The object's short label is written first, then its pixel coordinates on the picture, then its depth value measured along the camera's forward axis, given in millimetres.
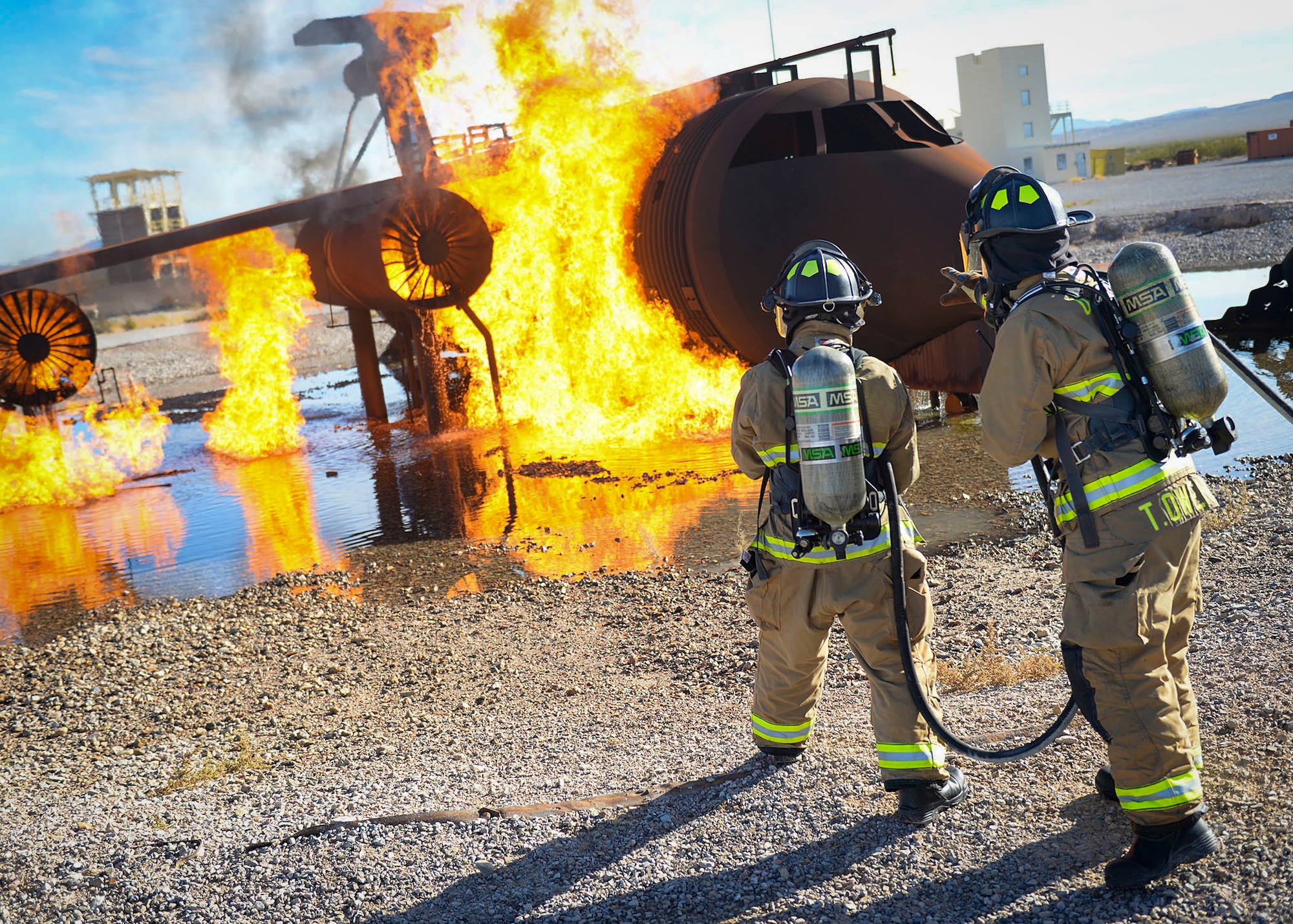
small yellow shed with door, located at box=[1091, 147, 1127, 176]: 75625
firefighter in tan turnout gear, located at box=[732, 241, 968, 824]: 3688
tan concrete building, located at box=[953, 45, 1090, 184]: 69875
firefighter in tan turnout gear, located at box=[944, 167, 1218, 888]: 3160
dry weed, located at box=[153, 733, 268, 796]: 4871
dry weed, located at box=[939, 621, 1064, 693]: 4984
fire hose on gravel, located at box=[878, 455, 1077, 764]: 3371
